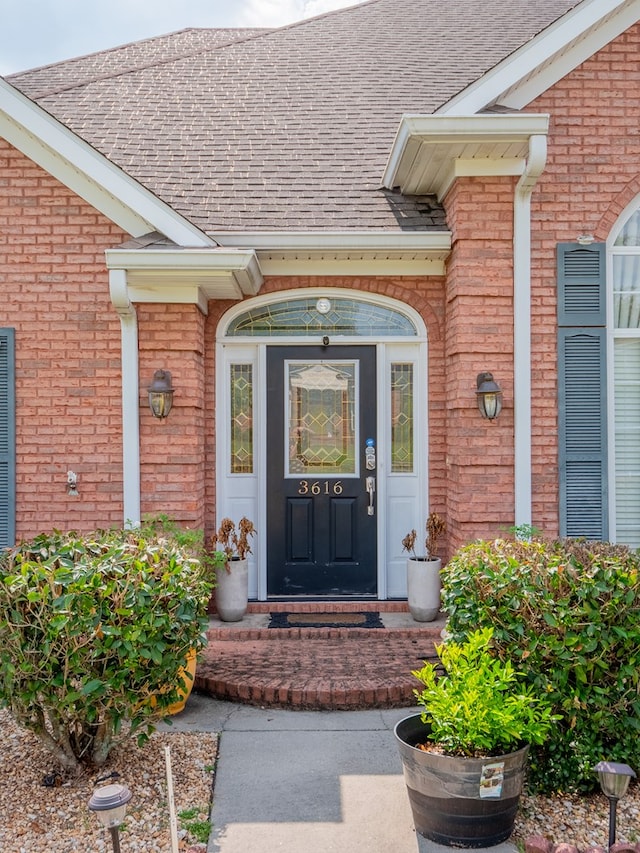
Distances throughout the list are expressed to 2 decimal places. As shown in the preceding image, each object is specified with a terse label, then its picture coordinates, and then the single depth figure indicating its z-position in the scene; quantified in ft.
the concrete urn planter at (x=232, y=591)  19.29
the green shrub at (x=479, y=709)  9.91
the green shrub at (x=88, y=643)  10.90
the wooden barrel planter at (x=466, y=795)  9.84
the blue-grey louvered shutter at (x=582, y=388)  18.67
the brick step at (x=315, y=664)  14.92
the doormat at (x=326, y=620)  19.21
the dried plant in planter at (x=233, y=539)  19.51
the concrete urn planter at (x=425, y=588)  19.27
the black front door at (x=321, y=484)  20.71
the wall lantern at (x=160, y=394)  18.79
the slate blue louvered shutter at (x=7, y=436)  19.29
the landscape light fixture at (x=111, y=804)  7.96
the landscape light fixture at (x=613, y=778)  9.26
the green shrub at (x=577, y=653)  10.98
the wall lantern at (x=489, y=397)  18.19
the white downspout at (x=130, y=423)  19.11
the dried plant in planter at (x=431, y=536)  19.66
